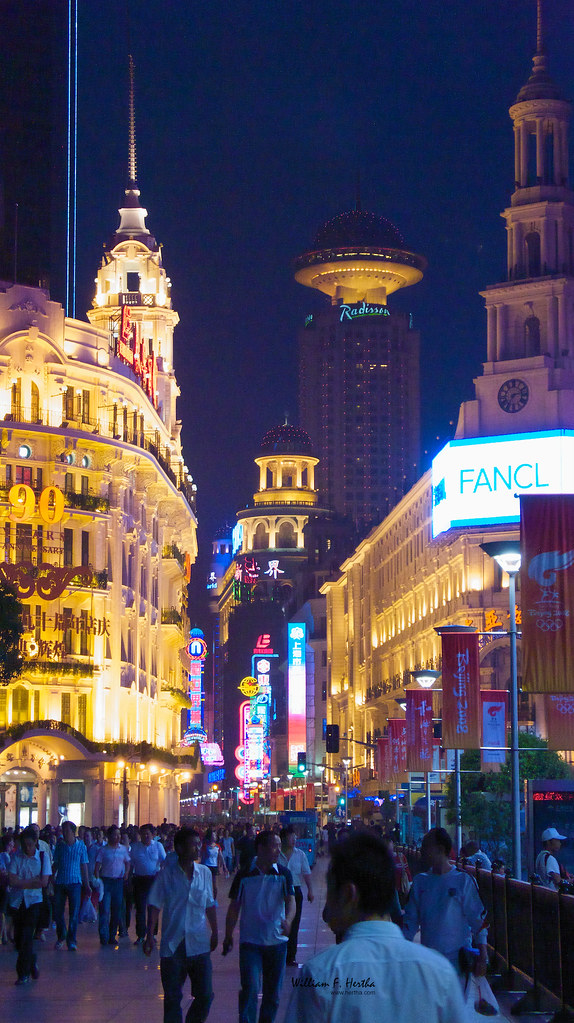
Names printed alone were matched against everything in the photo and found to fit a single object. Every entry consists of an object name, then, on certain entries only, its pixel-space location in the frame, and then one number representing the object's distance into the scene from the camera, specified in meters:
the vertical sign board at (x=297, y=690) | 154.88
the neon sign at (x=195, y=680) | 112.12
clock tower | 80.00
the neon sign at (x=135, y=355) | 76.81
